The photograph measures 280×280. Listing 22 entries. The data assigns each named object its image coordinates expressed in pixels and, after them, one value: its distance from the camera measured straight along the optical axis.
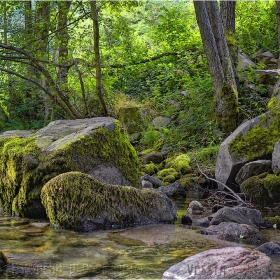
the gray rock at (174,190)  7.82
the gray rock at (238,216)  5.04
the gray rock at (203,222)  5.25
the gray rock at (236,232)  4.46
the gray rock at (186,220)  5.39
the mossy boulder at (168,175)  9.02
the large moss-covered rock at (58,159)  5.73
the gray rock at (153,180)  8.42
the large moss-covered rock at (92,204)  4.95
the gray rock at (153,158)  10.97
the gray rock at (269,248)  3.86
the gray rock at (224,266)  2.77
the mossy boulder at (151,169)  9.89
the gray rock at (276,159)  6.94
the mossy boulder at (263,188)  6.75
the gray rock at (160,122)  12.83
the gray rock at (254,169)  7.35
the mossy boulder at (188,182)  8.55
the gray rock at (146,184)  7.95
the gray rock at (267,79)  11.87
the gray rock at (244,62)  11.50
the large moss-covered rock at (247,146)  7.70
